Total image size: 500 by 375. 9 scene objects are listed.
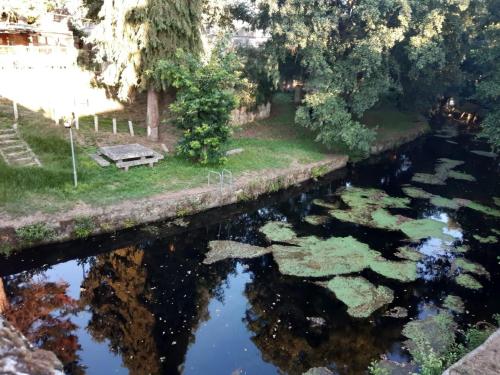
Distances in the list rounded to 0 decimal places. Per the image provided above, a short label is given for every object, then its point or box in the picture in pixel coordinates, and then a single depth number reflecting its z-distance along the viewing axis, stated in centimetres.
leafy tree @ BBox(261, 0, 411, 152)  2403
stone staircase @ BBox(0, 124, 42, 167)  1728
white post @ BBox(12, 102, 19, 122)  2004
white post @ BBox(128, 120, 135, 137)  2231
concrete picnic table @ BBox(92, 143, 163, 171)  1871
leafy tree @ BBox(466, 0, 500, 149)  2625
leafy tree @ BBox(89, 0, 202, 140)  1914
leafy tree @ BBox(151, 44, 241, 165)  1914
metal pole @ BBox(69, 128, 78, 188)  1630
